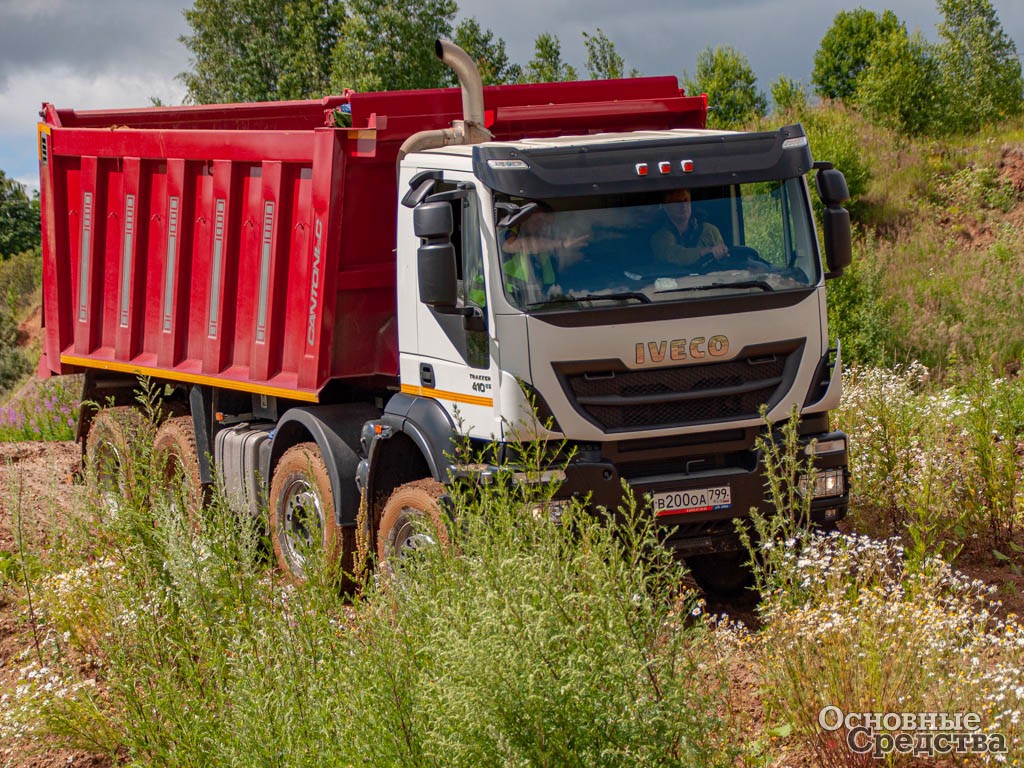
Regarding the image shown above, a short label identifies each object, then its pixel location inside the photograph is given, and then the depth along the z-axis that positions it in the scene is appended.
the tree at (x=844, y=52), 59.50
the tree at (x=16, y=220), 65.50
